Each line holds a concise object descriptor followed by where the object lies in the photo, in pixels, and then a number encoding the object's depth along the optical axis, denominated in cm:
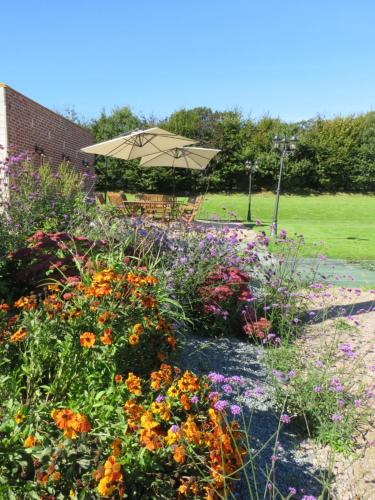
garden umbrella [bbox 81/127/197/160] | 779
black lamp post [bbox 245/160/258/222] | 1618
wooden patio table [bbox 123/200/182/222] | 1221
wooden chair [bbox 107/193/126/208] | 1175
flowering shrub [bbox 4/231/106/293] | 310
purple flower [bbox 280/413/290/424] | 173
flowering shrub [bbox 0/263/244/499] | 130
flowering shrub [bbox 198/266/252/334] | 353
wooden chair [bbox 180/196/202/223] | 1142
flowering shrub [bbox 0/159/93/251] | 477
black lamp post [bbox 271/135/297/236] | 1333
